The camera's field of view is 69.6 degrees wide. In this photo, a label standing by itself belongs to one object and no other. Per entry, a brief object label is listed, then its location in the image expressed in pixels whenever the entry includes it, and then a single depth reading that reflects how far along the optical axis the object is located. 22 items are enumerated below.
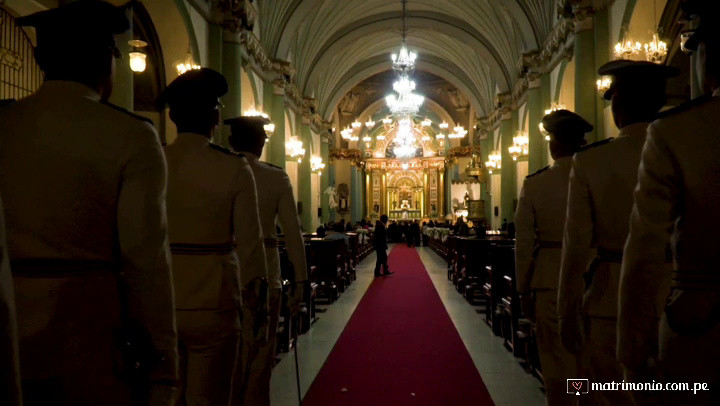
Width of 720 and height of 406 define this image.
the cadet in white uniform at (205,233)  2.43
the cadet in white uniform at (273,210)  3.44
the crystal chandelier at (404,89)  18.11
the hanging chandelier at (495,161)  21.89
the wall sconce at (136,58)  6.32
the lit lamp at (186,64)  8.80
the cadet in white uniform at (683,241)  1.43
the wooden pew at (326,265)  9.51
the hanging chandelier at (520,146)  16.30
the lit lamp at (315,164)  22.45
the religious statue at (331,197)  26.77
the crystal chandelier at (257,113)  12.51
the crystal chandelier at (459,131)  28.28
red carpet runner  4.27
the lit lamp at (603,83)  8.74
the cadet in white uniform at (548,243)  3.30
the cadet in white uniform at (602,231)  2.29
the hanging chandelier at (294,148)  17.16
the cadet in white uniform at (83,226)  1.40
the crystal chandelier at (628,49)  7.52
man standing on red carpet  13.00
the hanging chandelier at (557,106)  11.13
